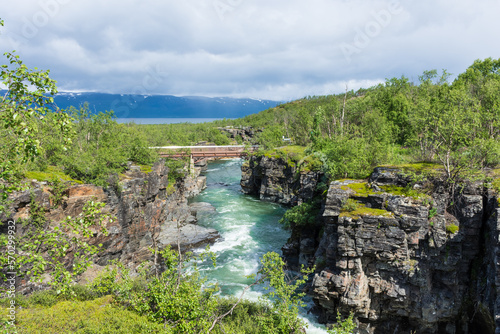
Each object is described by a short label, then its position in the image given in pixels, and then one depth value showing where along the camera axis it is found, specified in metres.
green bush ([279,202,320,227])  26.97
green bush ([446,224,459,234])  18.08
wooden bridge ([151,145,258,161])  53.21
